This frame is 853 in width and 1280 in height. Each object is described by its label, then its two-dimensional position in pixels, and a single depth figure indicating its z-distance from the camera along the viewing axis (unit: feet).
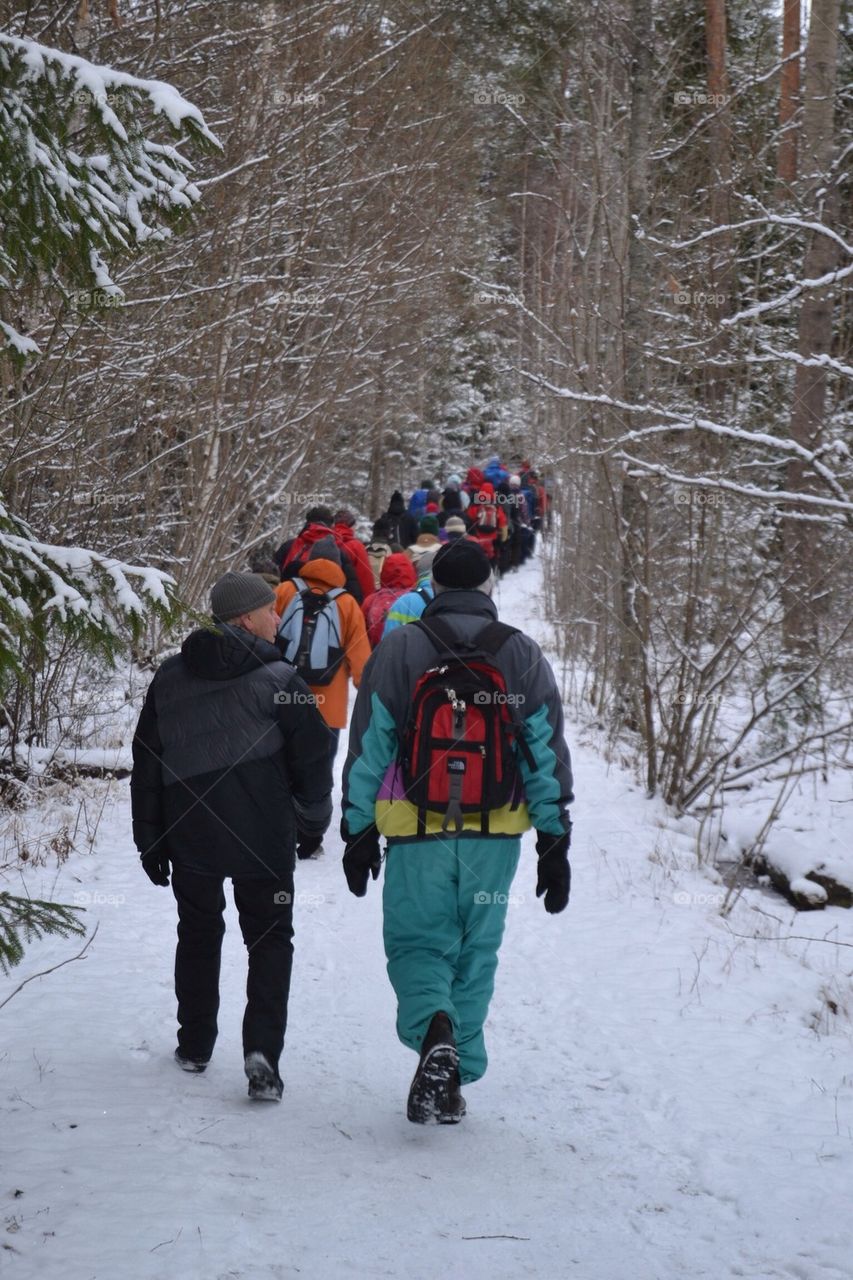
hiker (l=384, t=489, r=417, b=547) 63.05
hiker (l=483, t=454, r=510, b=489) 83.61
